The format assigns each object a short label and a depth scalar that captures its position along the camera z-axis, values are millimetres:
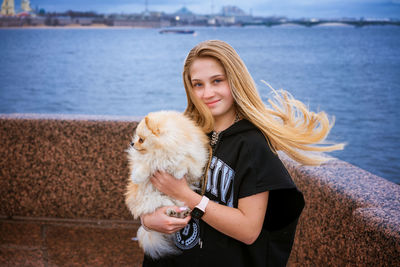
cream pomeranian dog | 1751
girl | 1711
